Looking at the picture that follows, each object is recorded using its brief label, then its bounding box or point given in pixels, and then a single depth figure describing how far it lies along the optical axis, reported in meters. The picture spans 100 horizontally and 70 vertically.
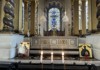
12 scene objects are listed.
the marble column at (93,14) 5.26
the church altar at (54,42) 5.88
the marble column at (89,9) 5.64
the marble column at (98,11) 4.49
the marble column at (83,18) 8.03
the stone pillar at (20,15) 6.37
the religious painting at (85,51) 4.75
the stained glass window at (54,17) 16.67
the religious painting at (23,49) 4.84
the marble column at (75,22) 8.55
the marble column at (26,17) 8.29
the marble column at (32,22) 8.81
